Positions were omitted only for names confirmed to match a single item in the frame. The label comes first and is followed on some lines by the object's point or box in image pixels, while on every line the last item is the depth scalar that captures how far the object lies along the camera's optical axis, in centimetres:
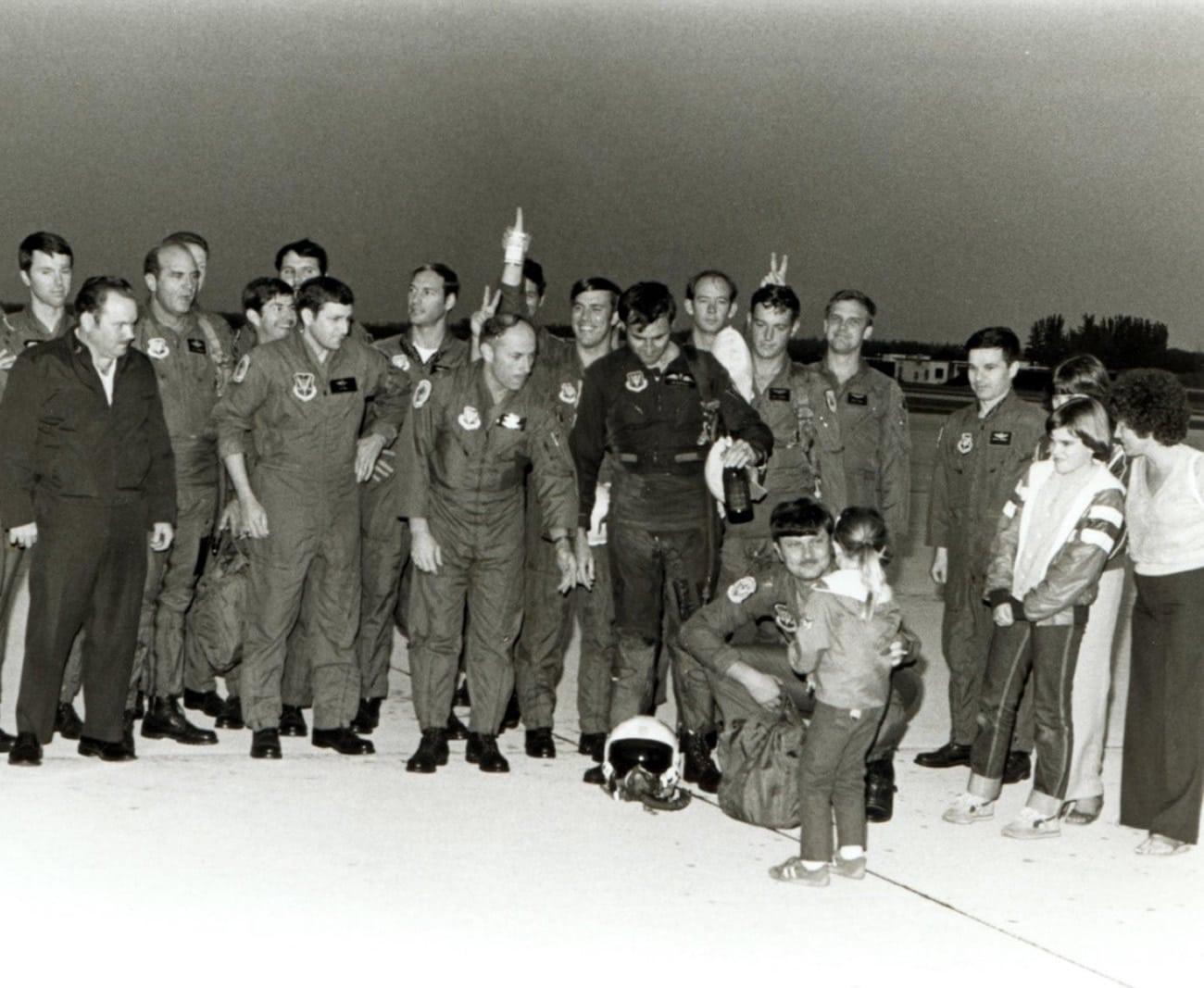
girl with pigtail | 493
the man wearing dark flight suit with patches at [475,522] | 618
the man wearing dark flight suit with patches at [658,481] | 605
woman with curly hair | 535
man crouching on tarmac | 562
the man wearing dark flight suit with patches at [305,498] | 624
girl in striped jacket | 539
